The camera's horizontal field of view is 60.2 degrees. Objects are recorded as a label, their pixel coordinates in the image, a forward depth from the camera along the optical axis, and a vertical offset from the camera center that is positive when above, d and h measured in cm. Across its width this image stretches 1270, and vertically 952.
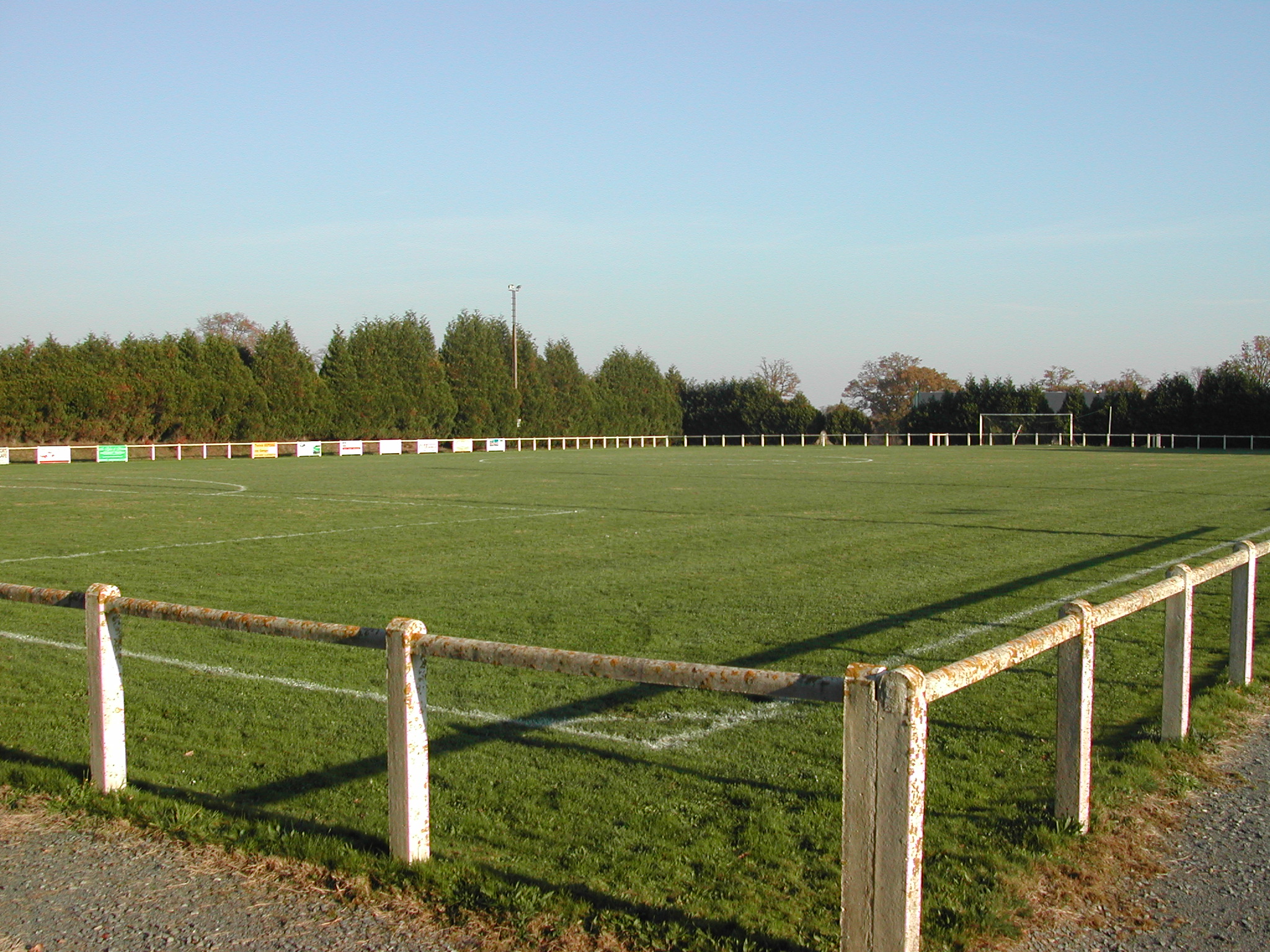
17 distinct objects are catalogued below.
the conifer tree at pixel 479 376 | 7850 +368
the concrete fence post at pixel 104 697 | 504 -126
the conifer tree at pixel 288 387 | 6531 +227
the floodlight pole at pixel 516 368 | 8188 +440
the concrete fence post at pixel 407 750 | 420 -125
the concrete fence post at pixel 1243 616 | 689 -121
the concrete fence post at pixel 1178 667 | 586 -129
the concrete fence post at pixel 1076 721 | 455 -122
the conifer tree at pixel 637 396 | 9112 +253
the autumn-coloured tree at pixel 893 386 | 13338 +507
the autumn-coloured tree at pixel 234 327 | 10656 +963
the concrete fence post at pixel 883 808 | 332 -118
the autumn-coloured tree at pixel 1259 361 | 10056 +608
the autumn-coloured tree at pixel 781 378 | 12775 +559
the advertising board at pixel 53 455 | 4847 -136
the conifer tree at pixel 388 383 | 7038 +280
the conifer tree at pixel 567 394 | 8544 +249
